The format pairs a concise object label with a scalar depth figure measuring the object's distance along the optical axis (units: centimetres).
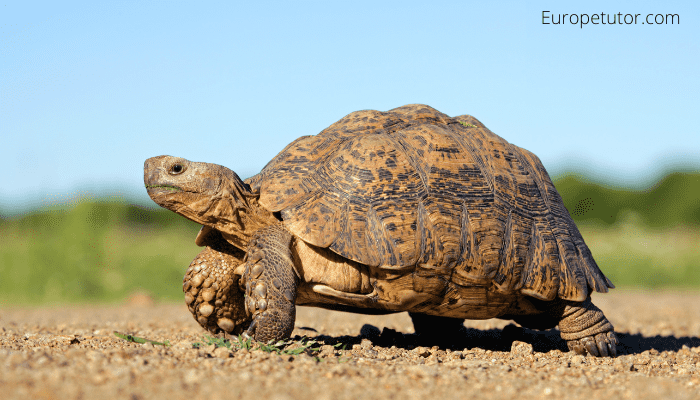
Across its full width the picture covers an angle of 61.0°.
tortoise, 463
